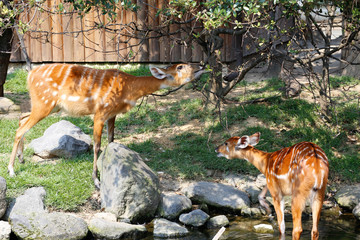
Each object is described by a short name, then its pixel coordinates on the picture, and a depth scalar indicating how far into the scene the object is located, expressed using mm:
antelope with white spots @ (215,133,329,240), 9099
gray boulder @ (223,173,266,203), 12655
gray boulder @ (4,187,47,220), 10455
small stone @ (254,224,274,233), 10809
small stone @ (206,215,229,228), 11159
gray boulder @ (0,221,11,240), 9904
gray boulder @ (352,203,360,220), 11481
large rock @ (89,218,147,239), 10368
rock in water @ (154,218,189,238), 10560
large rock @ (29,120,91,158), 13469
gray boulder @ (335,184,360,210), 11949
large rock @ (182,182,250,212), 12040
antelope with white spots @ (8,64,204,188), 12427
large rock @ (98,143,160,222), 11265
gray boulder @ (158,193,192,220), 11610
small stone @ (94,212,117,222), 11045
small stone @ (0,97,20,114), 16788
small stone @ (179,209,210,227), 11208
